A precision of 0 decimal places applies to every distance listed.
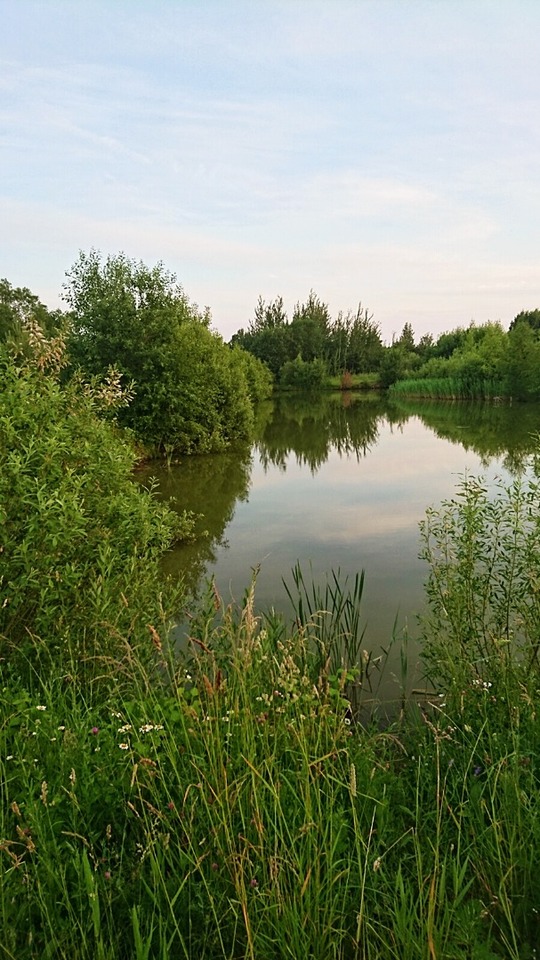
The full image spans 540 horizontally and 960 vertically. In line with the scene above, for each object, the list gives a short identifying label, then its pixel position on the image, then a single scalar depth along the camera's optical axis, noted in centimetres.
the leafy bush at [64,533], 409
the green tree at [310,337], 7644
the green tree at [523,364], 4088
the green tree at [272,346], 7581
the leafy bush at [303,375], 7012
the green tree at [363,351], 7888
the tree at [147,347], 1920
